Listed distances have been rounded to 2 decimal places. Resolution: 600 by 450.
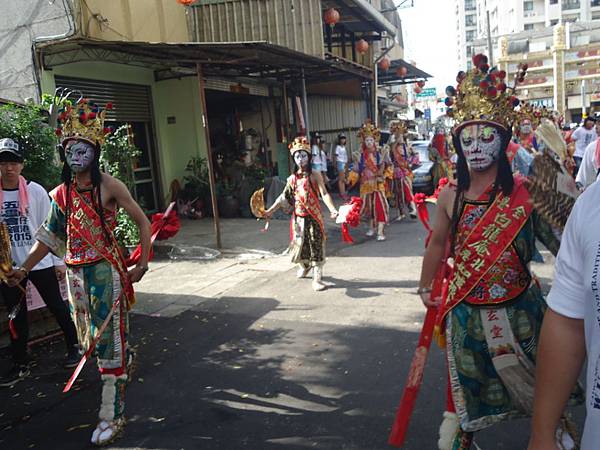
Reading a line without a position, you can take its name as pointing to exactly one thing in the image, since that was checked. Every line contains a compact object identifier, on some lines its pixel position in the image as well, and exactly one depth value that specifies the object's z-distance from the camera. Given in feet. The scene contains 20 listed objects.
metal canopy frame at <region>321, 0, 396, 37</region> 47.92
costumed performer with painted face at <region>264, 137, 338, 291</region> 22.38
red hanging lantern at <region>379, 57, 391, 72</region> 58.68
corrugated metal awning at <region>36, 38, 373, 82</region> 26.76
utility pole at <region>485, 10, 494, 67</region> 78.60
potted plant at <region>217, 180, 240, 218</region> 40.30
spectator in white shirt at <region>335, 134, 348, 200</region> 52.82
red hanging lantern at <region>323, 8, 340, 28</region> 43.19
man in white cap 14.64
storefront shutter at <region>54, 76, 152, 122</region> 31.53
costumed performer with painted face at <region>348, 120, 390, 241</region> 33.04
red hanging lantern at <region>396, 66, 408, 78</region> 64.39
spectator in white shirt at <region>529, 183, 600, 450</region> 4.40
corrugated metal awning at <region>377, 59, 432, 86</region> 64.34
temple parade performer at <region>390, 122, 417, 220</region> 40.04
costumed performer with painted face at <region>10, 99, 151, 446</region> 11.41
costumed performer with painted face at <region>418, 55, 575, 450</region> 8.55
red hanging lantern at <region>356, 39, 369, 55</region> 53.01
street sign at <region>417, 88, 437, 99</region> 114.91
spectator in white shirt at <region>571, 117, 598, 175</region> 44.70
